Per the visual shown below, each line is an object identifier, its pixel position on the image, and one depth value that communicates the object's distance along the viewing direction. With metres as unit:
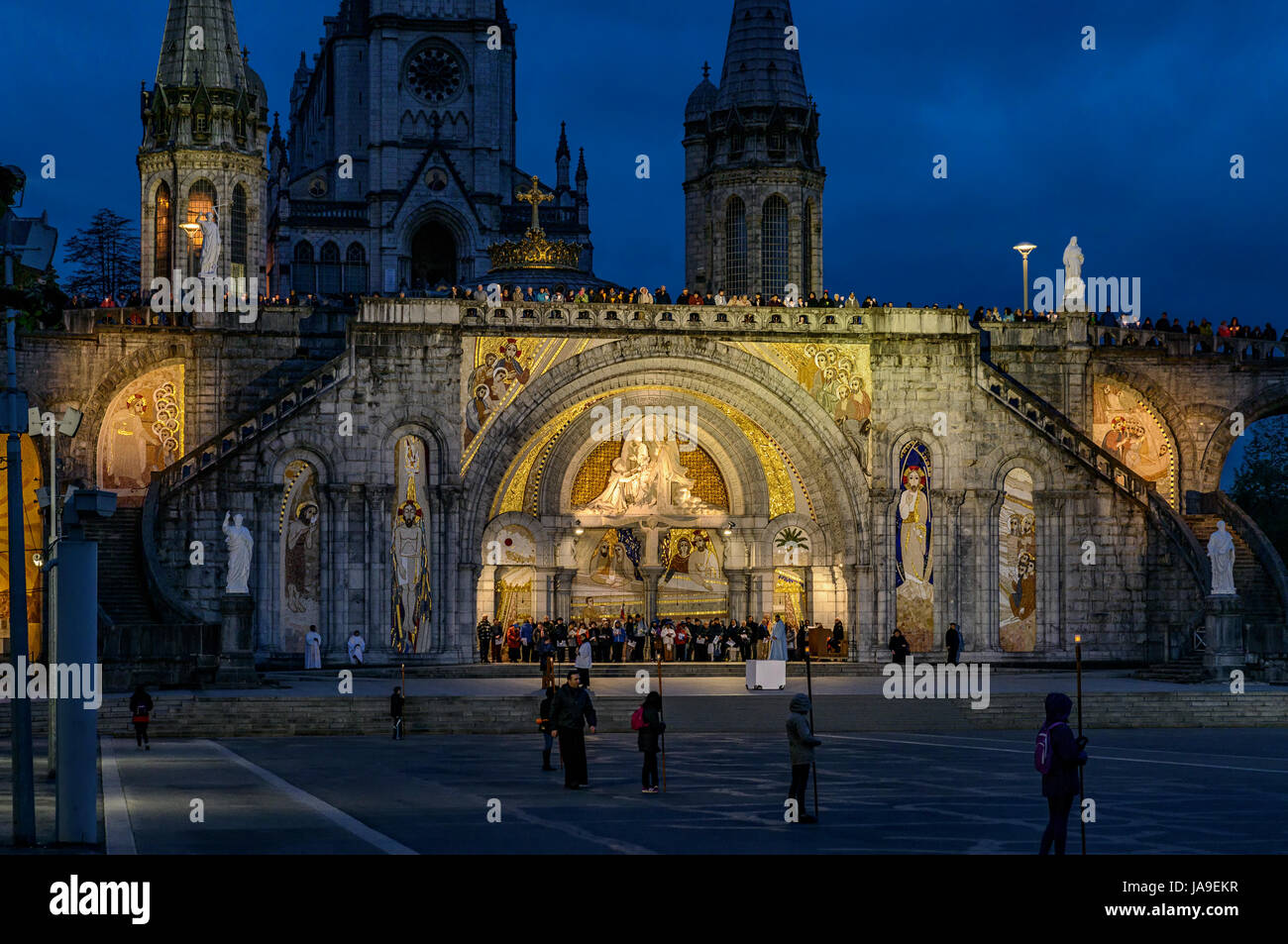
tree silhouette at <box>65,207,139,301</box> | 102.62
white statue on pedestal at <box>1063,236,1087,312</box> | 57.69
